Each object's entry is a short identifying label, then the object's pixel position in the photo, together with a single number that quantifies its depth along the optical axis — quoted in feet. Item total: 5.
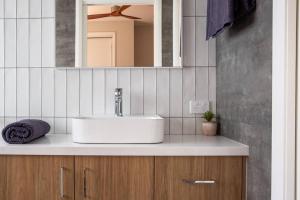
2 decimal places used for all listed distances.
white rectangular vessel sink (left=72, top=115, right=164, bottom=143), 4.79
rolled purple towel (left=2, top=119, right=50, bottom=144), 4.85
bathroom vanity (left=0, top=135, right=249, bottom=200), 4.56
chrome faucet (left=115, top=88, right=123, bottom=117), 5.92
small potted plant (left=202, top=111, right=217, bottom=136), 5.96
